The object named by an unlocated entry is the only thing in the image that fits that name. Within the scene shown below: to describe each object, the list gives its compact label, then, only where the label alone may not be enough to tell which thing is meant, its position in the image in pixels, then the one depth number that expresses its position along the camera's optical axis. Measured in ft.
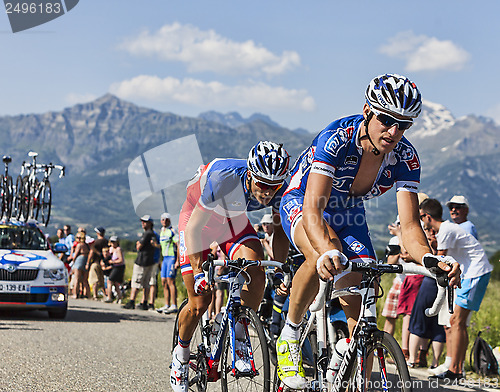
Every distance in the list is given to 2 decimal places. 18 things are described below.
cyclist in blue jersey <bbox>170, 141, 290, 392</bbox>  17.43
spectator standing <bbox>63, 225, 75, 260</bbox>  71.52
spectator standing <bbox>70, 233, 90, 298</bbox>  62.59
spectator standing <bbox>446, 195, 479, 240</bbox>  27.91
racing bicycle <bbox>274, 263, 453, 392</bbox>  11.09
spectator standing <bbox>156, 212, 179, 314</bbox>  48.11
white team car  39.75
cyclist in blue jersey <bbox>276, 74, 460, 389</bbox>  12.66
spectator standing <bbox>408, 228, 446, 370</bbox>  28.19
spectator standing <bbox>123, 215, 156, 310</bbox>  52.29
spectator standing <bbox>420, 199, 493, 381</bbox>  25.41
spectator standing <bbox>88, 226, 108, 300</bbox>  64.59
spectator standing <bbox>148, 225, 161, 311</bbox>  52.80
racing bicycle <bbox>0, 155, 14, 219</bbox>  64.59
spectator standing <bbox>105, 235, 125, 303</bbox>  58.70
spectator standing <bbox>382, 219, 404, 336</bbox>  30.60
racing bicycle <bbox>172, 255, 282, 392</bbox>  15.65
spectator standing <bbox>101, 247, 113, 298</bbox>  60.99
